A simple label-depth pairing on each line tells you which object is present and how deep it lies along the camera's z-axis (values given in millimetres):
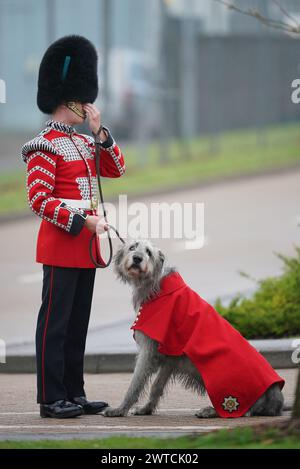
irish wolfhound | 15633
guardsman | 15914
